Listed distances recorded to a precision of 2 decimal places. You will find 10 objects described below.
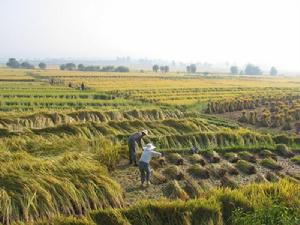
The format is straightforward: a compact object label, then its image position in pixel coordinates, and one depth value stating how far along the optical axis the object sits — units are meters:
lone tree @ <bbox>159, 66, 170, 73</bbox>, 134.25
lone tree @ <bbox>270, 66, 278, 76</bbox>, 180.50
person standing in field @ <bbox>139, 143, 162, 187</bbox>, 11.04
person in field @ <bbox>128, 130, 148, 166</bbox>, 12.59
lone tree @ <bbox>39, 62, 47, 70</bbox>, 131.71
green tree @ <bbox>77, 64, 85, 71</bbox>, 122.86
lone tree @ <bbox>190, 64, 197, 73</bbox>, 146.24
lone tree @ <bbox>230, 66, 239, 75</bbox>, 171.55
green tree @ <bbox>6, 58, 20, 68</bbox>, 132.00
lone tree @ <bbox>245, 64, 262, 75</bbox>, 175.73
